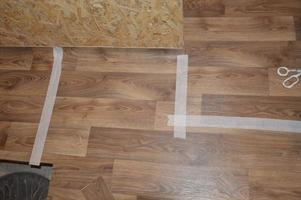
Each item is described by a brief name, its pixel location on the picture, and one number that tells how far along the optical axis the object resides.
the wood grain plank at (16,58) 1.92
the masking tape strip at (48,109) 1.67
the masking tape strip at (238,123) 1.54
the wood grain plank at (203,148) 1.48
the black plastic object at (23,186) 1.60
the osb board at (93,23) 1.51
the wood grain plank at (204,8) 1.89
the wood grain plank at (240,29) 1.76
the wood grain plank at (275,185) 1.40
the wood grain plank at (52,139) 1.65
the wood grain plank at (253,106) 1.57
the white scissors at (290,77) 1.62
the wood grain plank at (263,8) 1.82
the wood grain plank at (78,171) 1.56
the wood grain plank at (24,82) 1.83
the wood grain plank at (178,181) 1.45
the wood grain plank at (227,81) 1.64
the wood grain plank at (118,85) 1.71
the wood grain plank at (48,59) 1.87
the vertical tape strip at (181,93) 1.60
